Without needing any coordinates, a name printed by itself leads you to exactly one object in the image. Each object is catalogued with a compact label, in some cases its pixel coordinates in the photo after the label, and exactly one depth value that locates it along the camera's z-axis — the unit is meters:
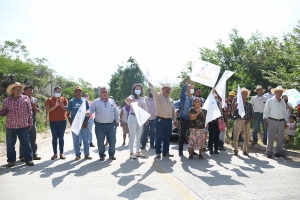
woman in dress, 7.81
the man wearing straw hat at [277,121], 8.20
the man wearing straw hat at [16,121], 6.95
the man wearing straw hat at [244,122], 8.55
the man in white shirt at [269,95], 10.62
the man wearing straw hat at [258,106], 10.33
